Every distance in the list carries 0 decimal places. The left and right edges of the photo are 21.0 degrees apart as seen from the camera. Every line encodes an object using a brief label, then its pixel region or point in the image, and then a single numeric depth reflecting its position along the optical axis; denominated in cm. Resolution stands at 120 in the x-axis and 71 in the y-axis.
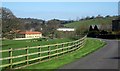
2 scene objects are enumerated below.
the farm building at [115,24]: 14506
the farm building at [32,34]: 18008
